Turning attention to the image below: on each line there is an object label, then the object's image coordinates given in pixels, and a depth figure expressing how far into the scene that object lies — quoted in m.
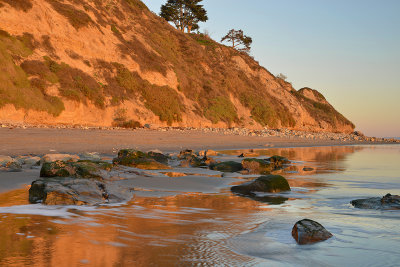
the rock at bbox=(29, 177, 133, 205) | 4.80
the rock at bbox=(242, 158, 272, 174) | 9.88
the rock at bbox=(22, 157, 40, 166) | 8.56
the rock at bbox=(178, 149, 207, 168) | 10.44
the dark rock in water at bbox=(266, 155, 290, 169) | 11.07
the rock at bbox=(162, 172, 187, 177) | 8.15
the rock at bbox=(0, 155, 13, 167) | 7.86
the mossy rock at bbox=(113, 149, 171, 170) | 9.02
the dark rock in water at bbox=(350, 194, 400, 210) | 5.19
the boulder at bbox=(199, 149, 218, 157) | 13.36
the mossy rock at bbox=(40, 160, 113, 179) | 6.32
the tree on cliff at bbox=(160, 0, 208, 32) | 54.56
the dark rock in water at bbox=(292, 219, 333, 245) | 3.46
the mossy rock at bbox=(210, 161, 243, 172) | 9.78
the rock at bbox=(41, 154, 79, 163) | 8.55
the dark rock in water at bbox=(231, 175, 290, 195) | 6.50
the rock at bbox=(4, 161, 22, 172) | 7.57
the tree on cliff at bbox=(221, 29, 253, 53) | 58.03
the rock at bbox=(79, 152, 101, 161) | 9.72
